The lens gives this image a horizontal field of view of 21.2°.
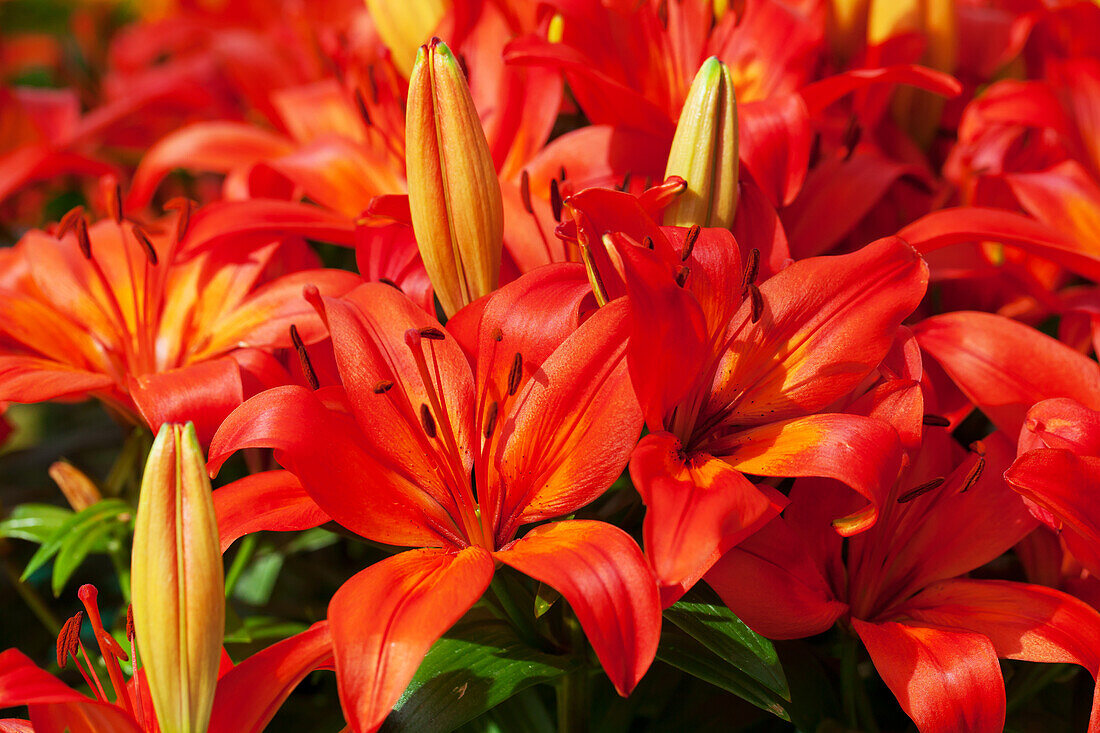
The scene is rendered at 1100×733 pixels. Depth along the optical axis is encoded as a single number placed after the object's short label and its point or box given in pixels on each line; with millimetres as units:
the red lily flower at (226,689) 874
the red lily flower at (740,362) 877
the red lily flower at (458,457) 858
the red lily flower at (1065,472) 895
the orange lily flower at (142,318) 950
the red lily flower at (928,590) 892
